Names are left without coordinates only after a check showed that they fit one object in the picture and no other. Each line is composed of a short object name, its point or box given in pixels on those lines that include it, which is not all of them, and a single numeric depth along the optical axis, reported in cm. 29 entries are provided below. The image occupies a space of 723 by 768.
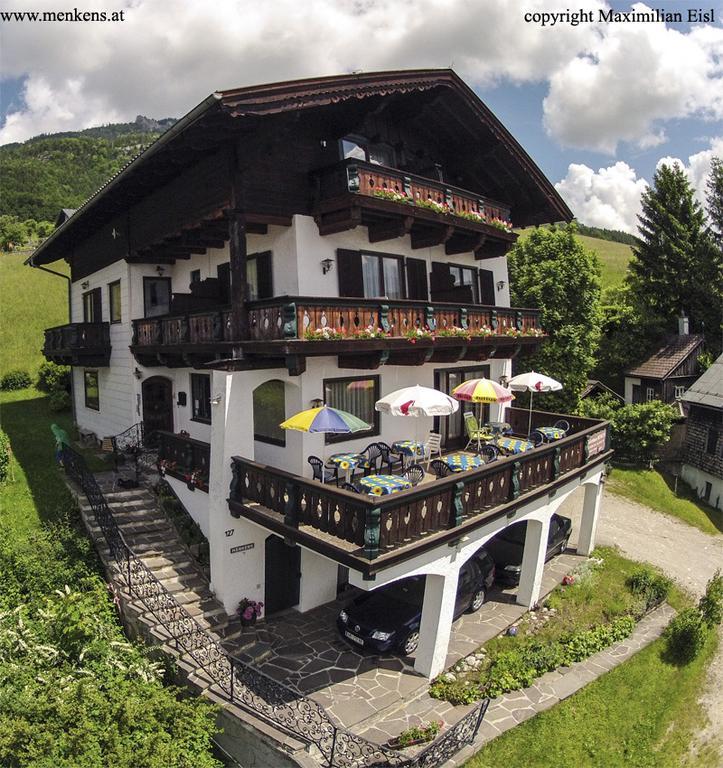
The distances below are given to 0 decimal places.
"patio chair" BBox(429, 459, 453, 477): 1258
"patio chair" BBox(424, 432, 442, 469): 1515
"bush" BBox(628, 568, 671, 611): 1580
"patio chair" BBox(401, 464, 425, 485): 1208
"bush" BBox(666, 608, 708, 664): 1381
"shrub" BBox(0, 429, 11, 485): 1752
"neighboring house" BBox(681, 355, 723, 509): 2664
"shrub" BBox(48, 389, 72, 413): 2866
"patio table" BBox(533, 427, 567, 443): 1723
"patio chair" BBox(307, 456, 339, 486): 1295
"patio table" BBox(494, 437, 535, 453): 1602
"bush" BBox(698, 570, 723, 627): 1482
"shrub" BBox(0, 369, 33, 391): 3209
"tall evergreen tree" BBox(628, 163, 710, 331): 3616
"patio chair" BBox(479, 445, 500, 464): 1477
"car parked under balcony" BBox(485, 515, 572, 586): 1586
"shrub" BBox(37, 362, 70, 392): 3153
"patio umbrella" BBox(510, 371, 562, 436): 1697
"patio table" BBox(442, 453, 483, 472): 1317
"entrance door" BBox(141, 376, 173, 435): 1970
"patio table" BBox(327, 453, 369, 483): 1304
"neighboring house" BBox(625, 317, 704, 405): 3216
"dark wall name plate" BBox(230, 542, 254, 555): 1277
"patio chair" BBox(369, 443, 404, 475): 1423
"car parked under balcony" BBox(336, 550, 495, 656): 1222
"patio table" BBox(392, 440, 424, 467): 1434
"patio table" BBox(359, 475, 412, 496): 1134
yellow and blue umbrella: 1141
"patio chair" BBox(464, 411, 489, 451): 1642
